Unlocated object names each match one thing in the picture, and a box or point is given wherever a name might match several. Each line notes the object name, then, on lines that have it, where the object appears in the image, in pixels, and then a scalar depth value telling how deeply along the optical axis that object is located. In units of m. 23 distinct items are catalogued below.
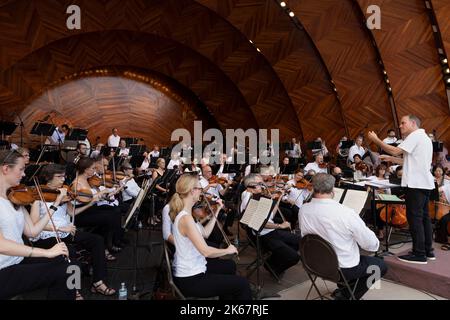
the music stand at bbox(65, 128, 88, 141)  10.97
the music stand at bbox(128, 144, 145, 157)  9.46
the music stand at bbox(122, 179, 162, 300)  3.73
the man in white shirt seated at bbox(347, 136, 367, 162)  10.87
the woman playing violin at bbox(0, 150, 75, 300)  2.56
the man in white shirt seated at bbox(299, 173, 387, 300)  3.14
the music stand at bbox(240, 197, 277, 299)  3.88
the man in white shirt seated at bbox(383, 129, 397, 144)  10.64
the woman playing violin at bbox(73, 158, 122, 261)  4.67
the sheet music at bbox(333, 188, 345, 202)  4.44
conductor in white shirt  4.22
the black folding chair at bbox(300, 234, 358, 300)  3.04
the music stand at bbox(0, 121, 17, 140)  9.56
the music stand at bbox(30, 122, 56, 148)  9.86
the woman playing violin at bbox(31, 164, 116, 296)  3.82
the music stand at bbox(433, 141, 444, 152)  9.45
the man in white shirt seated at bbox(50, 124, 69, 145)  12.00
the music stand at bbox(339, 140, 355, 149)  11.38
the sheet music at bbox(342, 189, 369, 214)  4.18
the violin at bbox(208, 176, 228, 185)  6.50
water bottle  3.69
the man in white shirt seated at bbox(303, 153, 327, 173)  8.53
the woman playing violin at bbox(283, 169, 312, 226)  6.30
